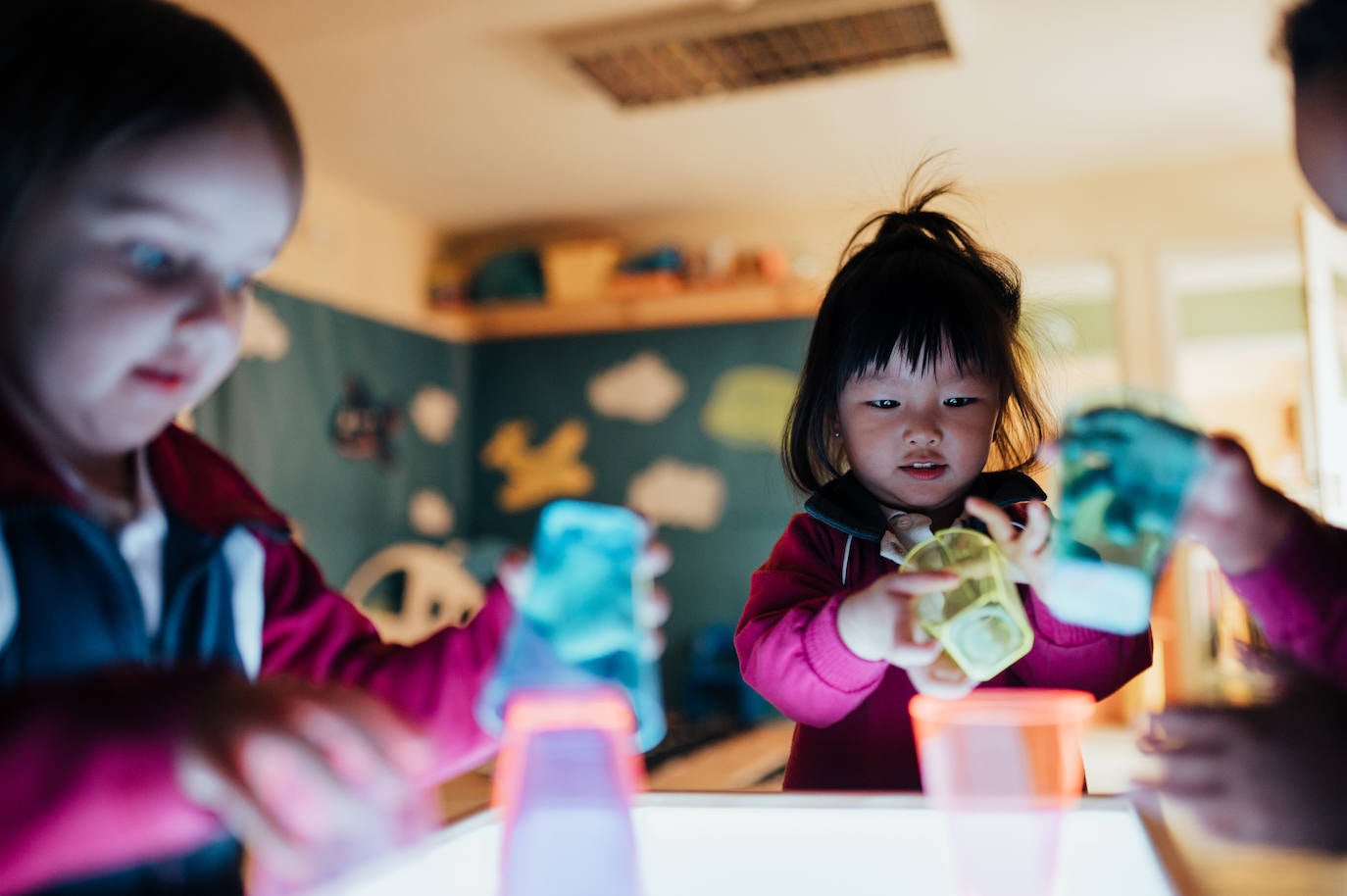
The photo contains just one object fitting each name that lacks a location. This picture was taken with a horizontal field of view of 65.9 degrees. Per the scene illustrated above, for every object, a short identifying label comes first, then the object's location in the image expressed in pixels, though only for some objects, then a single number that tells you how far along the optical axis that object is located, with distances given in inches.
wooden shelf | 129.7
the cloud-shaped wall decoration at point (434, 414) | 138.0
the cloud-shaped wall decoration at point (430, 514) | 136.8
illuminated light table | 19.8
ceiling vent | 84.0
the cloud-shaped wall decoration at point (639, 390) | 137.0
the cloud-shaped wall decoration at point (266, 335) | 106.9
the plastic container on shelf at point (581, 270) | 135.3
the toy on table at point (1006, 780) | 16.8
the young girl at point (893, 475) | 27.0
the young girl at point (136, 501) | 14.5
